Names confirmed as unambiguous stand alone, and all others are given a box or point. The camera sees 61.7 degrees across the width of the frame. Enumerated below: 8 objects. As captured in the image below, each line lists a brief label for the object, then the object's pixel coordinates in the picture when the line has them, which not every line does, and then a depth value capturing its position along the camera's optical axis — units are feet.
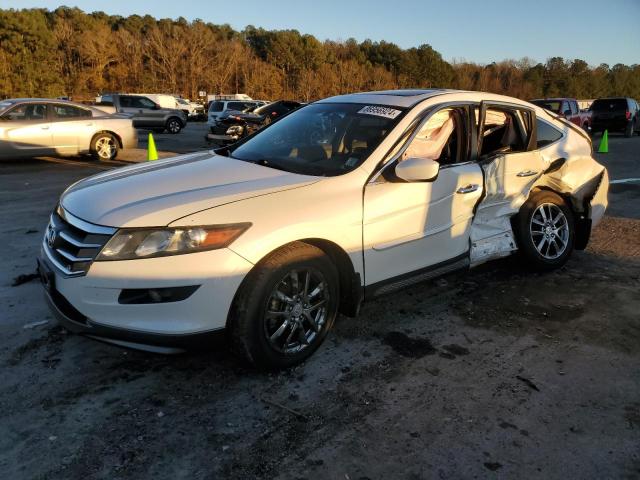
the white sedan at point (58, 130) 37.47
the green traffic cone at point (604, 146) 54.93
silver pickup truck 79.66
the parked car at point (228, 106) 83.22
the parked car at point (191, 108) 132.05
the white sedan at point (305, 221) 9.11
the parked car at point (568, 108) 68.49
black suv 78.23
